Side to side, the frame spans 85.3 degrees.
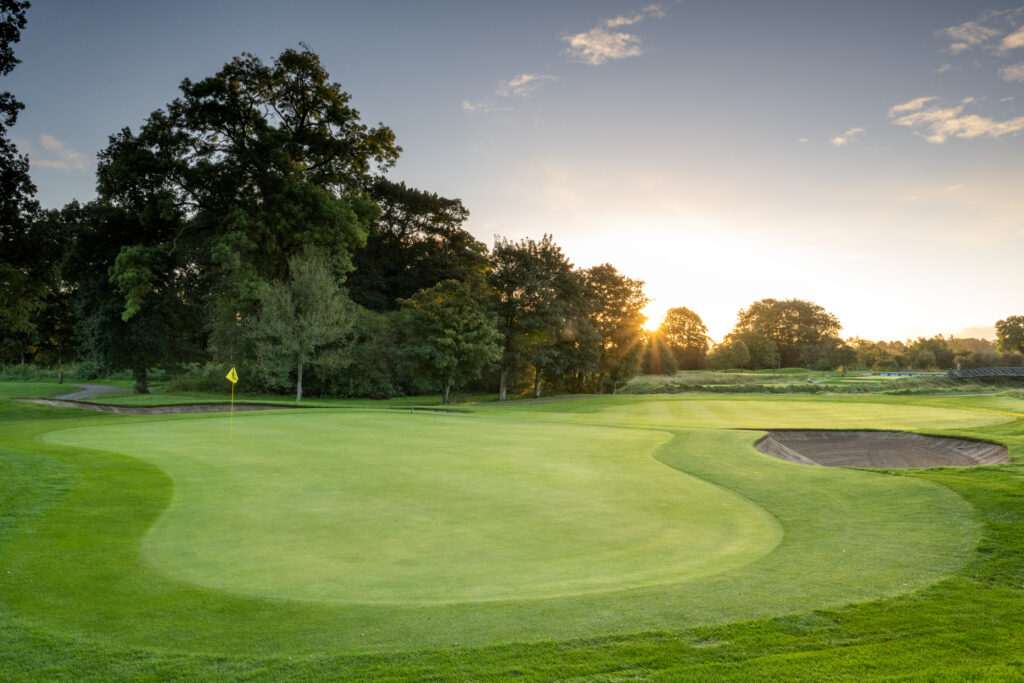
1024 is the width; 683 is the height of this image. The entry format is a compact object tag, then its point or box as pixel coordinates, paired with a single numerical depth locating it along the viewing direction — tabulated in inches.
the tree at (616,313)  1927.9
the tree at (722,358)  3516.2
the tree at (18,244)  904.3
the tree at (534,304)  1657.2
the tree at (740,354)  3395.7
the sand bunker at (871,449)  565.3
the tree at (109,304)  1446.9
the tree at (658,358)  3019.2
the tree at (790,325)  4047.7
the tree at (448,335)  1371.8
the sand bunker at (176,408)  1013.2
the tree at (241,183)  1359.5
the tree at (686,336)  3855.8
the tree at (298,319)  1369.3
